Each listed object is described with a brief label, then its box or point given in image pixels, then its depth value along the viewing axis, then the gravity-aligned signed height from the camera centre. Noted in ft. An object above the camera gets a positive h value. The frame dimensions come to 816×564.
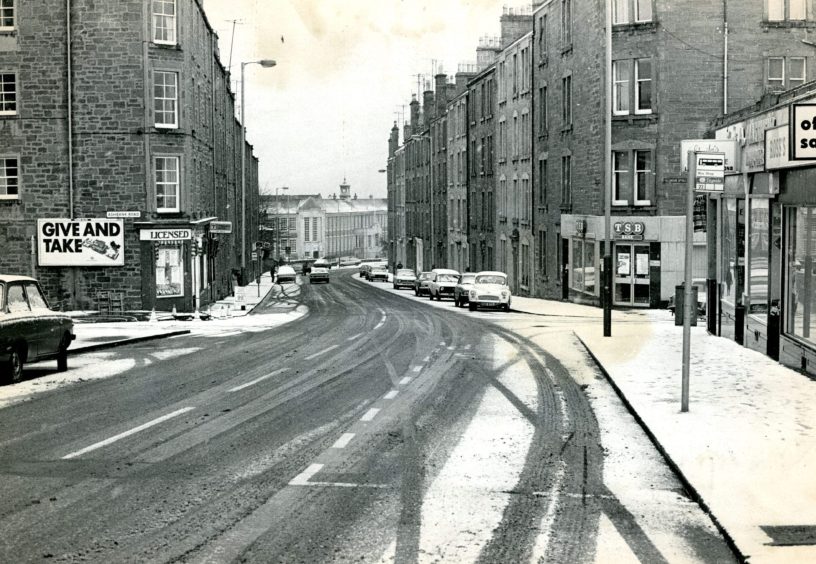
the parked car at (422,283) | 199.21 -8.29
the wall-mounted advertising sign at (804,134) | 43.32 +4.18
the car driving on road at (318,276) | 297.33 -10.08
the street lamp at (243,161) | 170.71 +13.39
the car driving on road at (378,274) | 310.45 -10.11
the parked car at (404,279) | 241.55 -9.06
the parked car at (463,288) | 153.54 -7.28
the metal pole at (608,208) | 90.38 +2.66
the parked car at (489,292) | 140.56 -7.14
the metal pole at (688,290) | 44.96 -2.30
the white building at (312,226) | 585.22 +8.06
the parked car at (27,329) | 58.65 -5.02
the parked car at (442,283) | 181.98 -7.67
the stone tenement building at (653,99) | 134.31 +17.91
